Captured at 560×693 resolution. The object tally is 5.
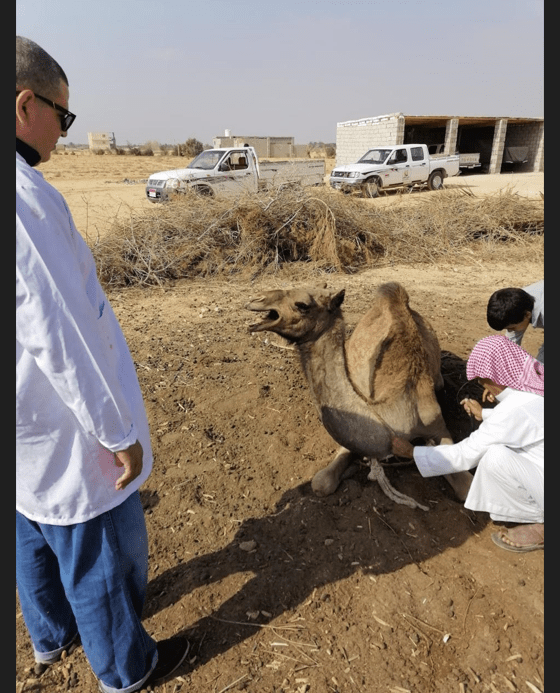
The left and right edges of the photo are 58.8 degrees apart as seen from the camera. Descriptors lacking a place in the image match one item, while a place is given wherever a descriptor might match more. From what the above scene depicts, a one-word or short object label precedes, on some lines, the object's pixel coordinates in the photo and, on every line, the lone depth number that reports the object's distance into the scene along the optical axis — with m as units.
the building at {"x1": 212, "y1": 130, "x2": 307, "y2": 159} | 38.25
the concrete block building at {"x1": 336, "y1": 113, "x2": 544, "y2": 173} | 26.31
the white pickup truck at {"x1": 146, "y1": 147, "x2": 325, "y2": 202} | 14.68
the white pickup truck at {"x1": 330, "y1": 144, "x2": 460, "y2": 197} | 19.83
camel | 3.66
